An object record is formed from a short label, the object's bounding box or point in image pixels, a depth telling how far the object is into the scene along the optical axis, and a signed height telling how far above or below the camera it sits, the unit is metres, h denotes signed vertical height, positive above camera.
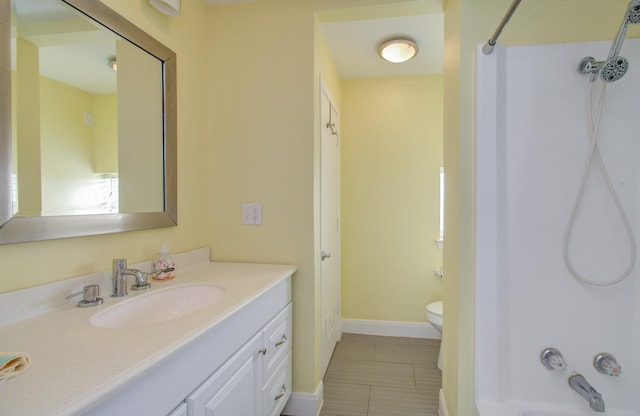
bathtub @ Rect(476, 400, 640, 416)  1.31 -0.89
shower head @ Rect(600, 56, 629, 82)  1.24 +0.55
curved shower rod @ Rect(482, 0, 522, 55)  1.06 +0.68
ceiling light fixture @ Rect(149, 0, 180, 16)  1.38 +0.91
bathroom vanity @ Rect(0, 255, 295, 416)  0.59 -0.35
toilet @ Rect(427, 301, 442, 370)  2.33 -0.86
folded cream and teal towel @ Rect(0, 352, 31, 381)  0.61 -0.33
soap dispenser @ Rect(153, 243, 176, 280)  1.38 -0.27
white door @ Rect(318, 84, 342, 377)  2.12 -0.17
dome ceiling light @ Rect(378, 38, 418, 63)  2.20 +1.14
